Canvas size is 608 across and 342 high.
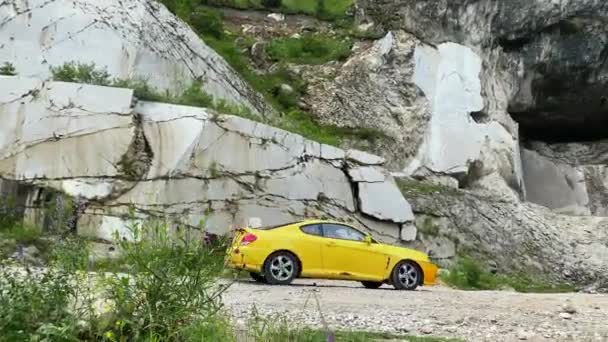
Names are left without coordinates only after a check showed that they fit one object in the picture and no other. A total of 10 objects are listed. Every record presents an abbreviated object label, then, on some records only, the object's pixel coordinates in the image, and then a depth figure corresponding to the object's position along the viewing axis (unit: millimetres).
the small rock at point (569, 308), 10328
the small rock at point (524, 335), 7682
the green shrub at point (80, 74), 17734
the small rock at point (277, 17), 31391
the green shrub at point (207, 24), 28094
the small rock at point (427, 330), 7855
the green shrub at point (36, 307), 4949
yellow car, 13398
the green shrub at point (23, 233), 15234
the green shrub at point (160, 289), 5238
